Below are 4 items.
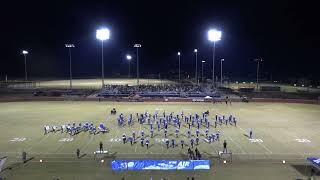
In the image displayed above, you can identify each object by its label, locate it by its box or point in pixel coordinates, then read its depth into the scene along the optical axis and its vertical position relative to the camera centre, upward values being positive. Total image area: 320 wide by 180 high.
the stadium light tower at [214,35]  62.68 +7.89
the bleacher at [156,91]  71.44 -2.40
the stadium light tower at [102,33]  65.69 +8.70
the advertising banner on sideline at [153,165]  24.12 -5.78
